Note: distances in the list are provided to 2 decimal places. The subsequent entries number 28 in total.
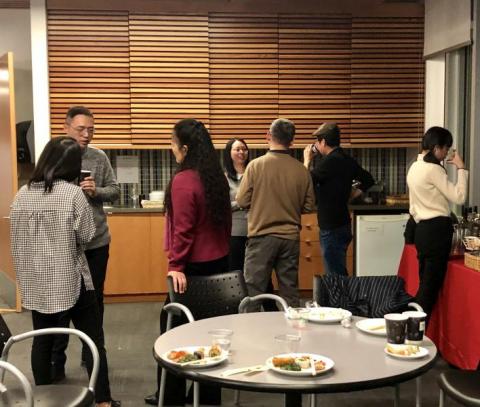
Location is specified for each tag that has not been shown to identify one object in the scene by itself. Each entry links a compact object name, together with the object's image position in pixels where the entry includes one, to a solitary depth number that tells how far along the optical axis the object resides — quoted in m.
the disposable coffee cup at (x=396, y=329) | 2.41
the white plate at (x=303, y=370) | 2.14
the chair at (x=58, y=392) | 2.69
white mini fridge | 6.35
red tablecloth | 4.02
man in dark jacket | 5.07
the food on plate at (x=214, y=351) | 2.32
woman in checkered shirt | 3.24
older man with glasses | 4.08
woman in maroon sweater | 3.42
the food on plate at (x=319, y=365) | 2.17
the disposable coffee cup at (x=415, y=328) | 2.45
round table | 2.11
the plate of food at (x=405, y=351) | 2.32
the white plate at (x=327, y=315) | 2.79
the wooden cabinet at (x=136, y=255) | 6.30
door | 5.77
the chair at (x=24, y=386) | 2.39
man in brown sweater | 4.38
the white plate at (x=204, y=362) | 2.23
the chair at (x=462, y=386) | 2.75
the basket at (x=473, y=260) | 4.03
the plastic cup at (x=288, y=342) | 2.41
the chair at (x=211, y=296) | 3.36
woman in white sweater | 4.39
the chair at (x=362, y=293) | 3.60
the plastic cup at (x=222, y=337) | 2.40
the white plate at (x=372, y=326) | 2.60
